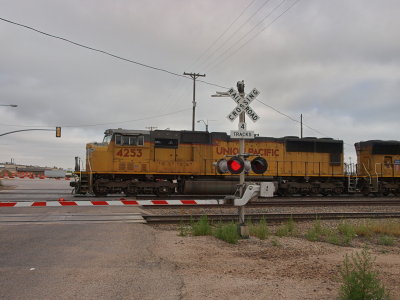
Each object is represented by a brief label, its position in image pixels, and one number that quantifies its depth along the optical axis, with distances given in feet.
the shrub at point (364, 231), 32.13
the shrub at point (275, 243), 26.23
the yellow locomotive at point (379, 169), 80.02
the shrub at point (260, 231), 28.86
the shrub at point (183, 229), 30.18
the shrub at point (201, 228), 30.01
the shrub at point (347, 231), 29.95
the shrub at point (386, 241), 28.73
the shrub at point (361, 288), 13.73
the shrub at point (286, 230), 31.17
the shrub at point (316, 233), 29.47
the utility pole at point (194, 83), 119.50
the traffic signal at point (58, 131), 114.91
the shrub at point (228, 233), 26.58
